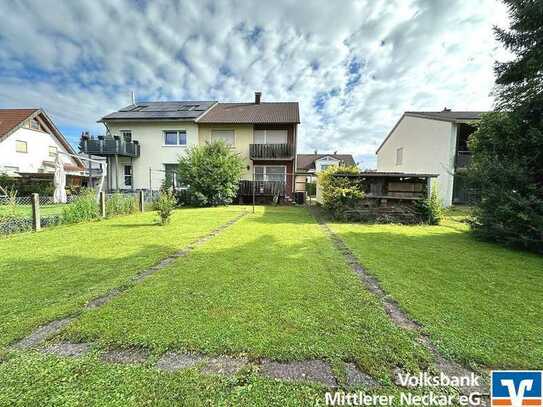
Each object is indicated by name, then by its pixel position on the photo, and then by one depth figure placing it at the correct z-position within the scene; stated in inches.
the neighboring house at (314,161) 1588.6
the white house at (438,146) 573.0
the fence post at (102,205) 388.5
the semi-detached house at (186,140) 688.4
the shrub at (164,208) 331.3
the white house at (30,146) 722.8
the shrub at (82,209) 337.7
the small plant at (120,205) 406.0
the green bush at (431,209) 378.3
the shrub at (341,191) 394.3
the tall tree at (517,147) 226.8
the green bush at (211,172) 572.7
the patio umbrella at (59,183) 426.3
